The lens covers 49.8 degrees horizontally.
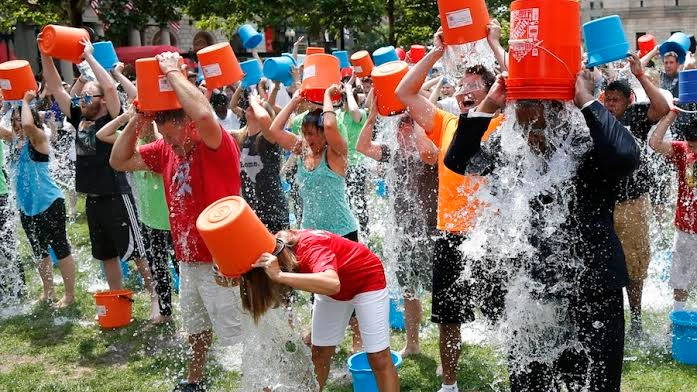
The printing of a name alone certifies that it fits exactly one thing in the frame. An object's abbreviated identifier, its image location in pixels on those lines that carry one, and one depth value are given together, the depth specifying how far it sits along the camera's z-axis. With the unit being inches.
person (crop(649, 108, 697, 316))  199.2
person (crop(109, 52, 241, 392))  169.9
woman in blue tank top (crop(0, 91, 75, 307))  269.9
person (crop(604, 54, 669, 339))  207.9
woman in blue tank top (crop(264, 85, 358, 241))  202.5
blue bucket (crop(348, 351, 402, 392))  168.7
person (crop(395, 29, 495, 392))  157.2
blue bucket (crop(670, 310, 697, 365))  191.9
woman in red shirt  134.5
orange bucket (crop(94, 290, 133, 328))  248.8
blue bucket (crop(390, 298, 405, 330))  235.8
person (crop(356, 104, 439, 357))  193.2
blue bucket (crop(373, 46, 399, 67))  304.8
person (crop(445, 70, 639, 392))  118.7
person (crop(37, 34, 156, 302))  257.0
